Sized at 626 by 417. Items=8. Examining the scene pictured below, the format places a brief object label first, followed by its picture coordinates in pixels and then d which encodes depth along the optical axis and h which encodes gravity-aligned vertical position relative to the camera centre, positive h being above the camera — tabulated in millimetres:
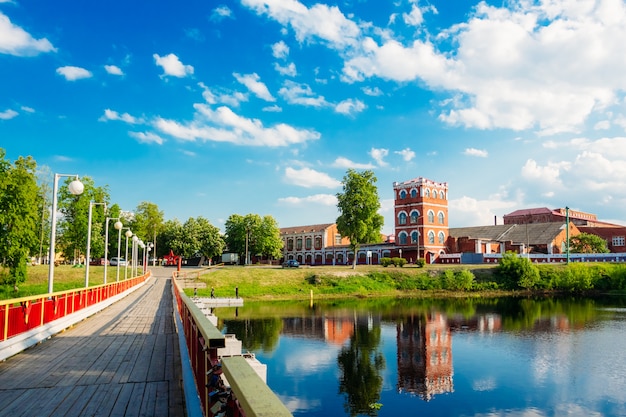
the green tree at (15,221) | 43656 +2936
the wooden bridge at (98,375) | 7223 -2481
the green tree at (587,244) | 74450 +1026
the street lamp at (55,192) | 15734 +2064
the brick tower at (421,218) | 72625 +5214
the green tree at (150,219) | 90519 +6431
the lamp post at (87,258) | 23062 -312
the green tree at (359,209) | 64938 +5896
